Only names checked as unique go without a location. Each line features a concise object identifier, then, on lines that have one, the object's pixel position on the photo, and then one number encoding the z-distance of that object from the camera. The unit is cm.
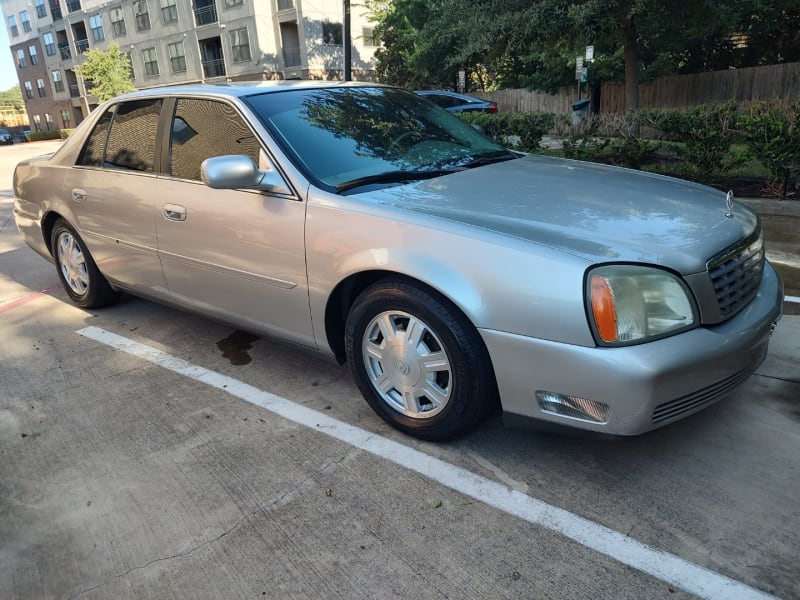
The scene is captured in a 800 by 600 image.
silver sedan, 227
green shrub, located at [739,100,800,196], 645
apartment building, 3359
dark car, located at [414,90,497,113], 1683
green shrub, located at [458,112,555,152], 874
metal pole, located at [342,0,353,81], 1217
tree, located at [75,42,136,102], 3481
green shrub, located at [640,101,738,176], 700
